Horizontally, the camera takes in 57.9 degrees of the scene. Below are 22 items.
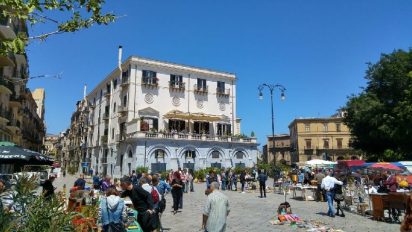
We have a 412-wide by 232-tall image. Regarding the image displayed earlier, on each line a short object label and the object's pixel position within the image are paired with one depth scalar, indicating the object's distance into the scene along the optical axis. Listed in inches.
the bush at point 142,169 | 1454.2
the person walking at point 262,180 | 869.2
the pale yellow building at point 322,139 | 3218.5
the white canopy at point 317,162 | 1197.1
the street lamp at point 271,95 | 1147.3
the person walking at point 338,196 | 569.6
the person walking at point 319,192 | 779.2
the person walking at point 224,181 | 1177.4
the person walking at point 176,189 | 603.2
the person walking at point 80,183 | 595.5
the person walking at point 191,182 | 1048.1
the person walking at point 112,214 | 297.1
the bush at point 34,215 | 170.9
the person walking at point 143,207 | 311.7
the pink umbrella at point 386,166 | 871.1
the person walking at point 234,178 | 1155.3
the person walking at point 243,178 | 1067.3
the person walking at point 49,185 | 452.8
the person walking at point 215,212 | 273.4
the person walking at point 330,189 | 565.6
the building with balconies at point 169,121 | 1643.7
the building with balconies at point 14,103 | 1062.4
